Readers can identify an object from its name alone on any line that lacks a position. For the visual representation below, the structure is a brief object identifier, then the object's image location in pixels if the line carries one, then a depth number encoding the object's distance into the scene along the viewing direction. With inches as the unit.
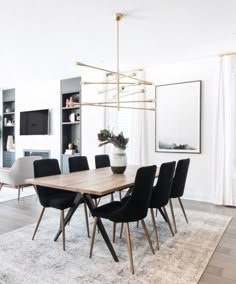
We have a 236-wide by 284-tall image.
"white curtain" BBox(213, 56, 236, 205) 180.9
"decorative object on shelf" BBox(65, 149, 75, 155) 262.4
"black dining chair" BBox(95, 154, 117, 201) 177.0
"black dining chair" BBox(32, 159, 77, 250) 117.3
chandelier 223.4
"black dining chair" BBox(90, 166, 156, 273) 94.0
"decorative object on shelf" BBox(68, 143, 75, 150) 267.4
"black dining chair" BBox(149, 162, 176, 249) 111.3
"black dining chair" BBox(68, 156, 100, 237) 154.4
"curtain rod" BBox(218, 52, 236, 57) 179.8
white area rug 88.7
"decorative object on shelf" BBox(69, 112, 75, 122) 266.1
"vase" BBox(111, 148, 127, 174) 137.1
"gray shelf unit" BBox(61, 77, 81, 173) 263.3
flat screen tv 286.1
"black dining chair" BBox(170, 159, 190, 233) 132.2
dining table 98.2
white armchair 200.4
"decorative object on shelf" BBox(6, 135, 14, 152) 323.3
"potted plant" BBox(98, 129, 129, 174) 137.3
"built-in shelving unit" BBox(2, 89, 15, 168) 327.6
